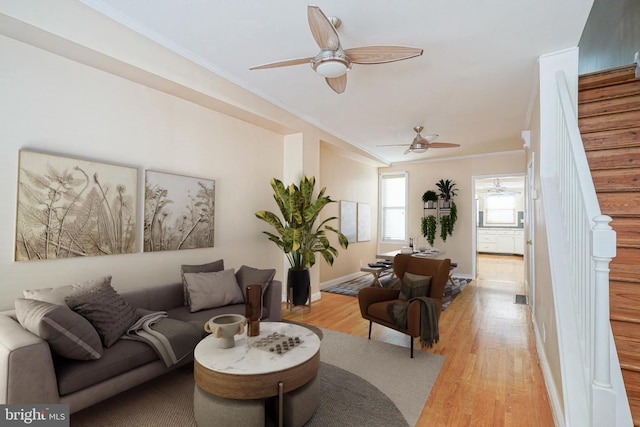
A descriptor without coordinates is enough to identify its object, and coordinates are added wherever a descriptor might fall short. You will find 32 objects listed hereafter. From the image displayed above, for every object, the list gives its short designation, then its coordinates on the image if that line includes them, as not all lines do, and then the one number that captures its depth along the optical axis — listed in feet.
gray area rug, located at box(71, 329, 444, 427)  6.68
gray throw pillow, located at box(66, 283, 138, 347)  7.02
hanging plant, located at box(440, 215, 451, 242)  23.15
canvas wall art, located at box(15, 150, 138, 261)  7.84
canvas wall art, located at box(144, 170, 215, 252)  10.49
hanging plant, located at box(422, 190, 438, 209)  23.72
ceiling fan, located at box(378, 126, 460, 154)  15.29
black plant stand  14.39
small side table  17.39
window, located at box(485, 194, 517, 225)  37.32
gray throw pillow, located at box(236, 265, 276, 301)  10.93
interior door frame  22.76
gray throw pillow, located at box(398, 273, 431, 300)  10.75
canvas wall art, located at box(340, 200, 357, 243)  21.17
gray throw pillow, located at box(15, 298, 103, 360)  5.85
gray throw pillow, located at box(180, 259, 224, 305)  10.15
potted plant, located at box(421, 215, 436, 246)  23.67
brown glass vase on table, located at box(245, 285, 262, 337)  7.23
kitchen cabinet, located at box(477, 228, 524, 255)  35.37
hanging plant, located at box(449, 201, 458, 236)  23.02
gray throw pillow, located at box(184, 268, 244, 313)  9.78
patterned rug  17.84
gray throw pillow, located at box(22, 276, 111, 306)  7.13
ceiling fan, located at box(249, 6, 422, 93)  6.83
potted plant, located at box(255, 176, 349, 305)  13.78
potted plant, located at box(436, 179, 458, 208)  23.43
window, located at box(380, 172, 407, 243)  25.91
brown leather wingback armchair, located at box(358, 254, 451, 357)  9.53
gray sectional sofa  5.29
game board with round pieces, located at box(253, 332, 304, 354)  6.80
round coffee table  5.76
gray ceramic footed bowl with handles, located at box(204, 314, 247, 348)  6.62
